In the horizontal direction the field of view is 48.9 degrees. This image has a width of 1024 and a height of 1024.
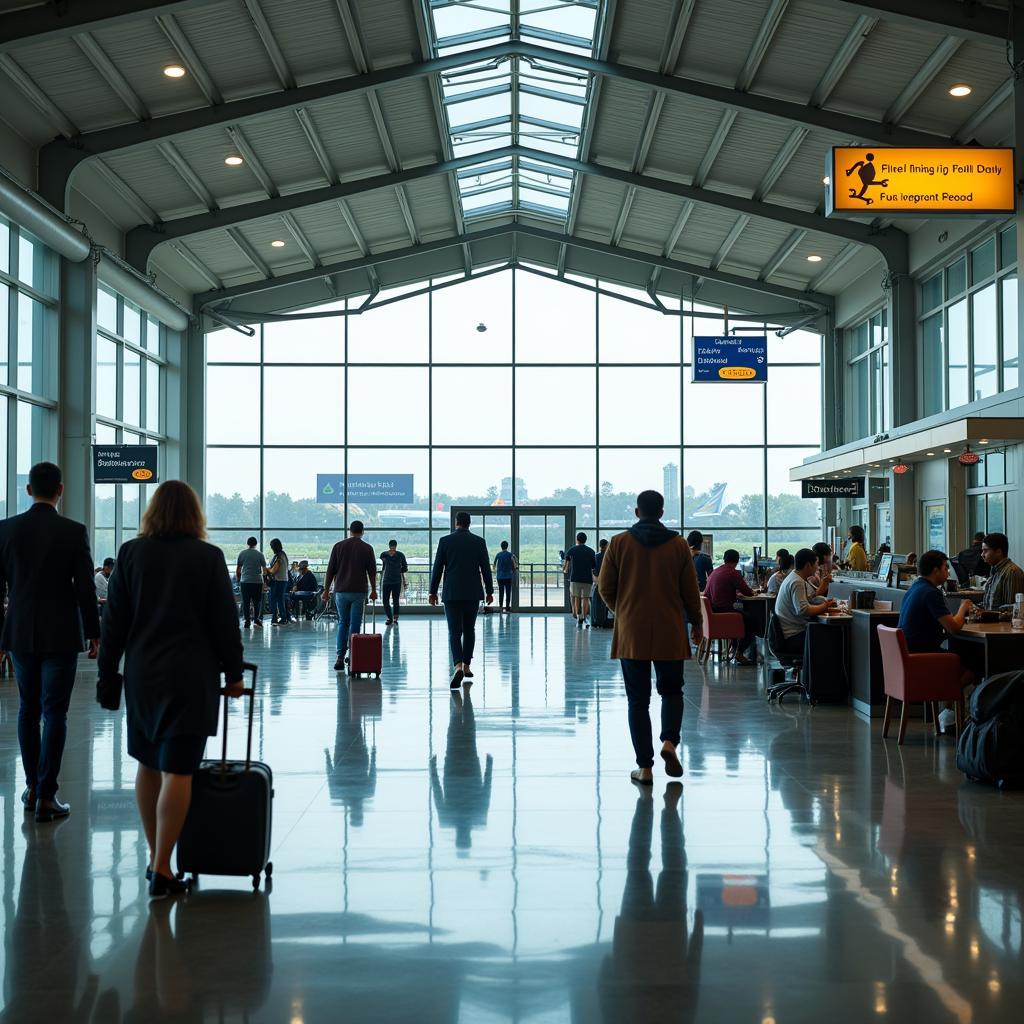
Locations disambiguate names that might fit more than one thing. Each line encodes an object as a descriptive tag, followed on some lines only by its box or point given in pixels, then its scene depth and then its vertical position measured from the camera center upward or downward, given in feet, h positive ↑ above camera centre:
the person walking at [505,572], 72.49 -1.68
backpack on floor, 19.53 -3.34
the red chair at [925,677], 24.06 -2.80
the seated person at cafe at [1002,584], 30.40 -1.03
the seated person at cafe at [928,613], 24.89 -1.48
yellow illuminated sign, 34.65 +11.36
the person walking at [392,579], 63.31 -1.87
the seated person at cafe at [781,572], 40.74 -0.93
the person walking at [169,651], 13.00 -1.24
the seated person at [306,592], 67.82 -2.76
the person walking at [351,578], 36.68 -1.05
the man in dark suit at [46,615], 17.12 -1.06
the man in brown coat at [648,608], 20.07 -1.12
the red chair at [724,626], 39.91 -2.84
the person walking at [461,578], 33.99 -0.96
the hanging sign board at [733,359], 63.10 +10.54
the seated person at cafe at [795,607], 31.53 -1.70
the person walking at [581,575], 62.18 -1.59
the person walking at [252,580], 60.03 -1.83
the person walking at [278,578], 63.57 -1.82
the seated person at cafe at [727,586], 40.45 -1.44
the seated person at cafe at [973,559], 42.80 -0.51
